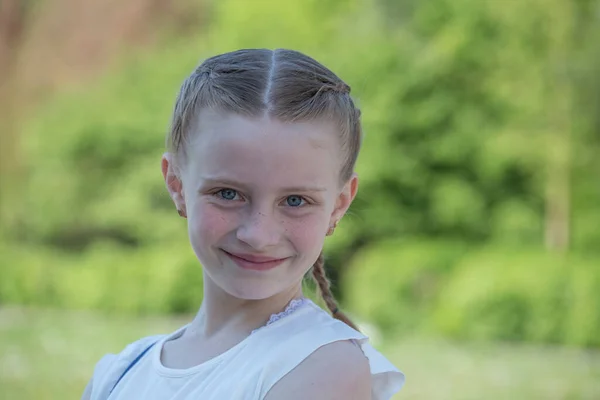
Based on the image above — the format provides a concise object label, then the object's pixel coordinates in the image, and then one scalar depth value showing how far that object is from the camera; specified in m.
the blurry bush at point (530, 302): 8.82
